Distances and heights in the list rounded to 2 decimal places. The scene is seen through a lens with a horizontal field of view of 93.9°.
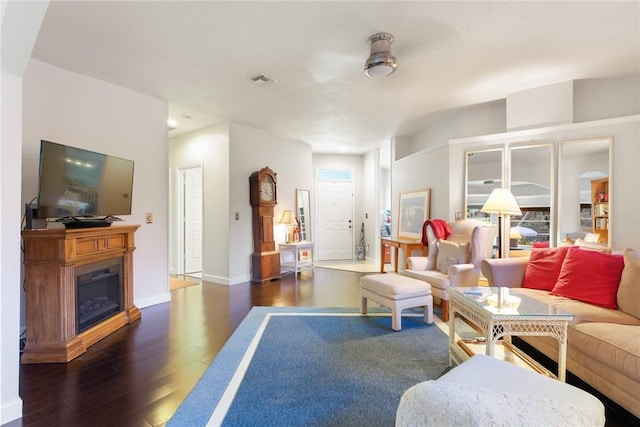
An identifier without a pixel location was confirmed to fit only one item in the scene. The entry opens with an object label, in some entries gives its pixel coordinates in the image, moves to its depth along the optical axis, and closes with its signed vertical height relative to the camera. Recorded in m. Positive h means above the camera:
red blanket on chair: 3.67 -0.23
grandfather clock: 4.85 -0.29
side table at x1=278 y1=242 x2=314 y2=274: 5.29 -0.84
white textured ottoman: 0.97 -0.68
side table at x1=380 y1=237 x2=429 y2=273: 4.07 -0.52
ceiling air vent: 3.07 +1.38
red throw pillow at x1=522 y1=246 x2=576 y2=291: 2.60 -0.51
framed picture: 4.66 -0.02
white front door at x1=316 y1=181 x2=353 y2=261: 7.12 -0.23
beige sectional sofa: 1.55 -0.74
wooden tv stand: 2.27 -0.67
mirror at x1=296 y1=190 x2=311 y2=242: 6.02 -0.05
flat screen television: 2.34 +0.24
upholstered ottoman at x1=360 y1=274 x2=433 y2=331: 2.77 -0.80
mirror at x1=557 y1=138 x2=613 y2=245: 3.26 +0.24
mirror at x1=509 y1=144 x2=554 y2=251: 3.54 +0.22
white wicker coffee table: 1.72 -0.66
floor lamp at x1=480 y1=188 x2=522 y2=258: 3.25 +0.09
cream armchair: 3.07 -0.54
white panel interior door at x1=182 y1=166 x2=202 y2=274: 5.55 -0.09
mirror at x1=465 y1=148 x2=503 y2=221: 3.82 +0.44
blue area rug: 1.61 -1.10
